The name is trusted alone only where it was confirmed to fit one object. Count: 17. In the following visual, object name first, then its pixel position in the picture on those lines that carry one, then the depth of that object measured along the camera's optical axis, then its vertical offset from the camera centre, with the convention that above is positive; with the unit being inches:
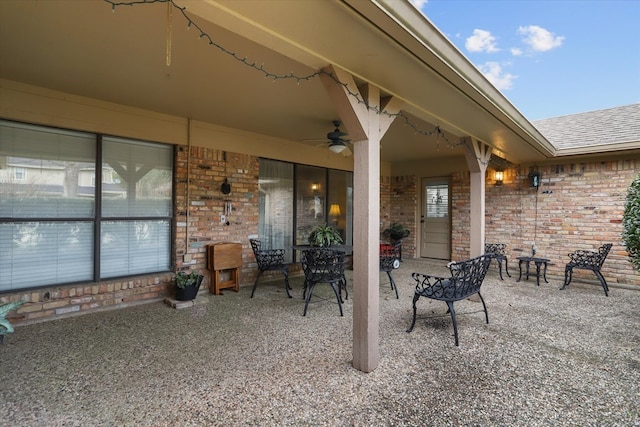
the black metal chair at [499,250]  242.5 -28.3
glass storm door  301.6 -5.1
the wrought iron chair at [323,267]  150.9 -26.2
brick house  84.7 +41.2
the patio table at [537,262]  211.2 -32.9
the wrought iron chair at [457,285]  125.4 -29.7
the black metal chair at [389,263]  180.4 -28.4
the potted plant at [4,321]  81.8 -29.0
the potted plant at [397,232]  307.3 -17.2
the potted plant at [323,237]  182.5 -13.7
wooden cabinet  180.2 -29.5
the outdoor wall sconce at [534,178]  239.1 +29.2
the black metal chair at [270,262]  181.8 -29.1
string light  84.1 +39.3
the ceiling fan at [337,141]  171.9 +41.8
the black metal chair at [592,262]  190.4 -29.9
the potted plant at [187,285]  158.4 -37.3
